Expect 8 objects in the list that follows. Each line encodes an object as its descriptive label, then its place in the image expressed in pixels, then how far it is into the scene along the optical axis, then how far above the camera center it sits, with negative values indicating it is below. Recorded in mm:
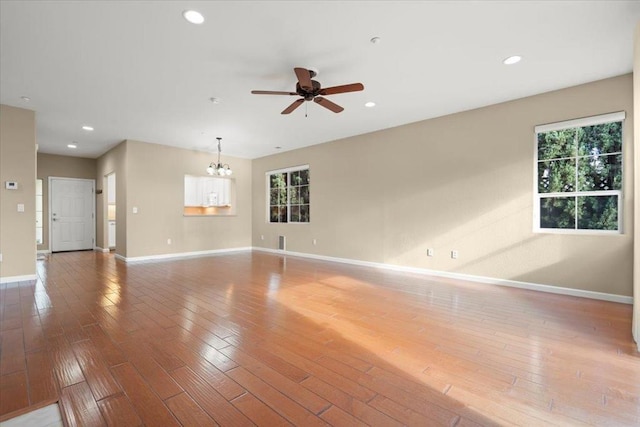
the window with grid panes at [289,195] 7336 +490
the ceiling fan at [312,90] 3057 +1414
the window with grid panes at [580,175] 3578 +472
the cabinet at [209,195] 8320 +552
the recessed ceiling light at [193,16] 2424 +1699
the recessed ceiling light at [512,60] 3115 +1667
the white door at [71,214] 8008 +30
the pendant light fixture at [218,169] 6809 +1065
